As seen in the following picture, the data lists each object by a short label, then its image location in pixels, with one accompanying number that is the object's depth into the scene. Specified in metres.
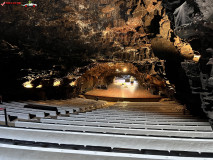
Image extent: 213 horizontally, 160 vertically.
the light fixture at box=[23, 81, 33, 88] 14.07
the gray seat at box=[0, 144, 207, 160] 1.79
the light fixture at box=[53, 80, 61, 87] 16.78
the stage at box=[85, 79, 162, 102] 19.20
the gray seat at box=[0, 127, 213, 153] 2.47
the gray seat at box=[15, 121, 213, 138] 3.31
